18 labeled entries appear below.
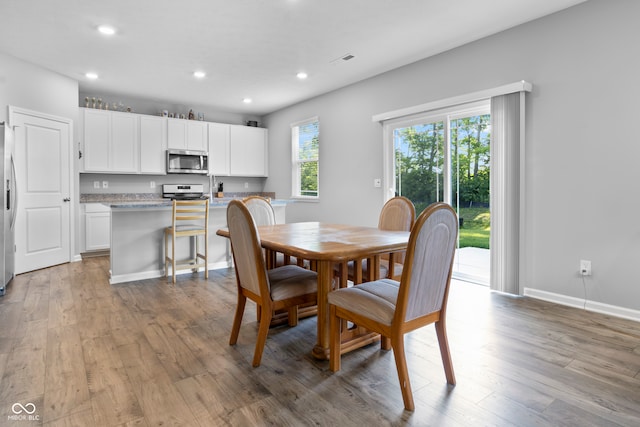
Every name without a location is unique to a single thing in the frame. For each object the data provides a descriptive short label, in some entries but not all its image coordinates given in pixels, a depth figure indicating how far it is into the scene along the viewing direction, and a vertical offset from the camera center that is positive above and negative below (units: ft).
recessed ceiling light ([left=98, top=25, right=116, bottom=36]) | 11.01 +5.65
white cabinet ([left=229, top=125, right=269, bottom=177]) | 22.33 +3.85
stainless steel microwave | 20.08 +2.90
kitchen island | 12.80 -1.04
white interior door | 14.12 +0.93
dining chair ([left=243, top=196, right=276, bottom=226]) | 10.71 +0.06
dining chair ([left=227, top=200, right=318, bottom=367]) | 6.43 -1.31
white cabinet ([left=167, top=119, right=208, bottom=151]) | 20.15 +4.43
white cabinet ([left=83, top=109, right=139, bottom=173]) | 17.67 +3.59
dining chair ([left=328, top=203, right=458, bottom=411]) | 5.19 -1.38
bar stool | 12.76 -0.61
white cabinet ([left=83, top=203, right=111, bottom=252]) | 17.57 -0.71
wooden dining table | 6.09 -0.65
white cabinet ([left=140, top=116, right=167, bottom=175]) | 19.26 +3.68
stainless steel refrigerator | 11.40 +0.16
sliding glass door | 12.39 +1.53
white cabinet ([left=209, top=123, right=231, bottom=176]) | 21.49 +3.83
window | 19.63 +3.04
